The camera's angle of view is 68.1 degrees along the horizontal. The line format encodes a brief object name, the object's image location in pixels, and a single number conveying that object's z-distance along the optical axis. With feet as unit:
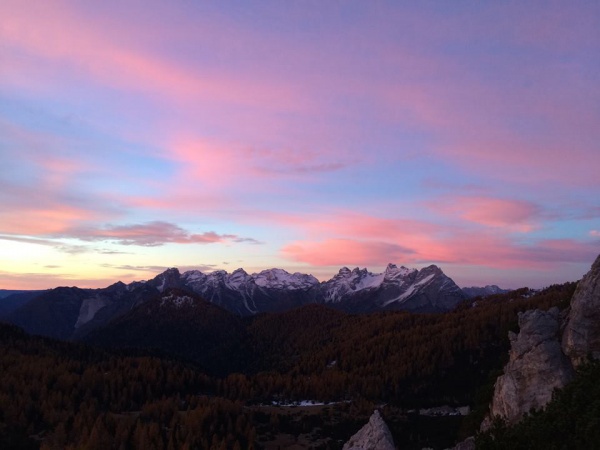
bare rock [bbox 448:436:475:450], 156.99
